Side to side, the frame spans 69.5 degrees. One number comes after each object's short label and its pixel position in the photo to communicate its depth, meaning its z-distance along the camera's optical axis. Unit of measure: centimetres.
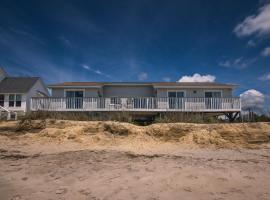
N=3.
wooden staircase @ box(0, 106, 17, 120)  1448
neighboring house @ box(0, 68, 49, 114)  2161
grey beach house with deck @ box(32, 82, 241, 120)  1647
